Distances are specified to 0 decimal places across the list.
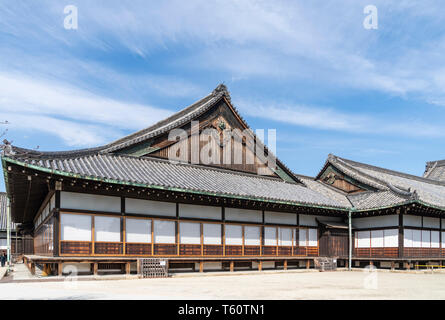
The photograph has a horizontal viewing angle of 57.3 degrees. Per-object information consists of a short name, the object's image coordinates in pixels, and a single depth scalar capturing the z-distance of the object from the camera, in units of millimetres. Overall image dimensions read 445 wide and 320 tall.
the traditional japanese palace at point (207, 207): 17953
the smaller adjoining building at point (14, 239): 41462
